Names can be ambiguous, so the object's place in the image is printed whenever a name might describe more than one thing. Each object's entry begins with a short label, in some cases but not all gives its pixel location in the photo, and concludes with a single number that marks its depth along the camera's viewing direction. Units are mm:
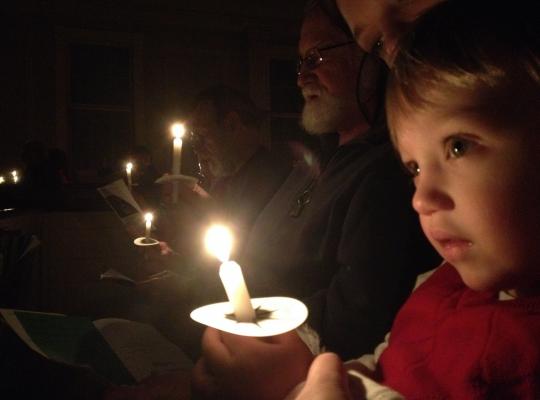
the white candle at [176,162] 2020
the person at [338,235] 958
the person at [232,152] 2299
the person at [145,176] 3774
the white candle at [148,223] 1933
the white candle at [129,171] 2660
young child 481
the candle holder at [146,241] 1813
